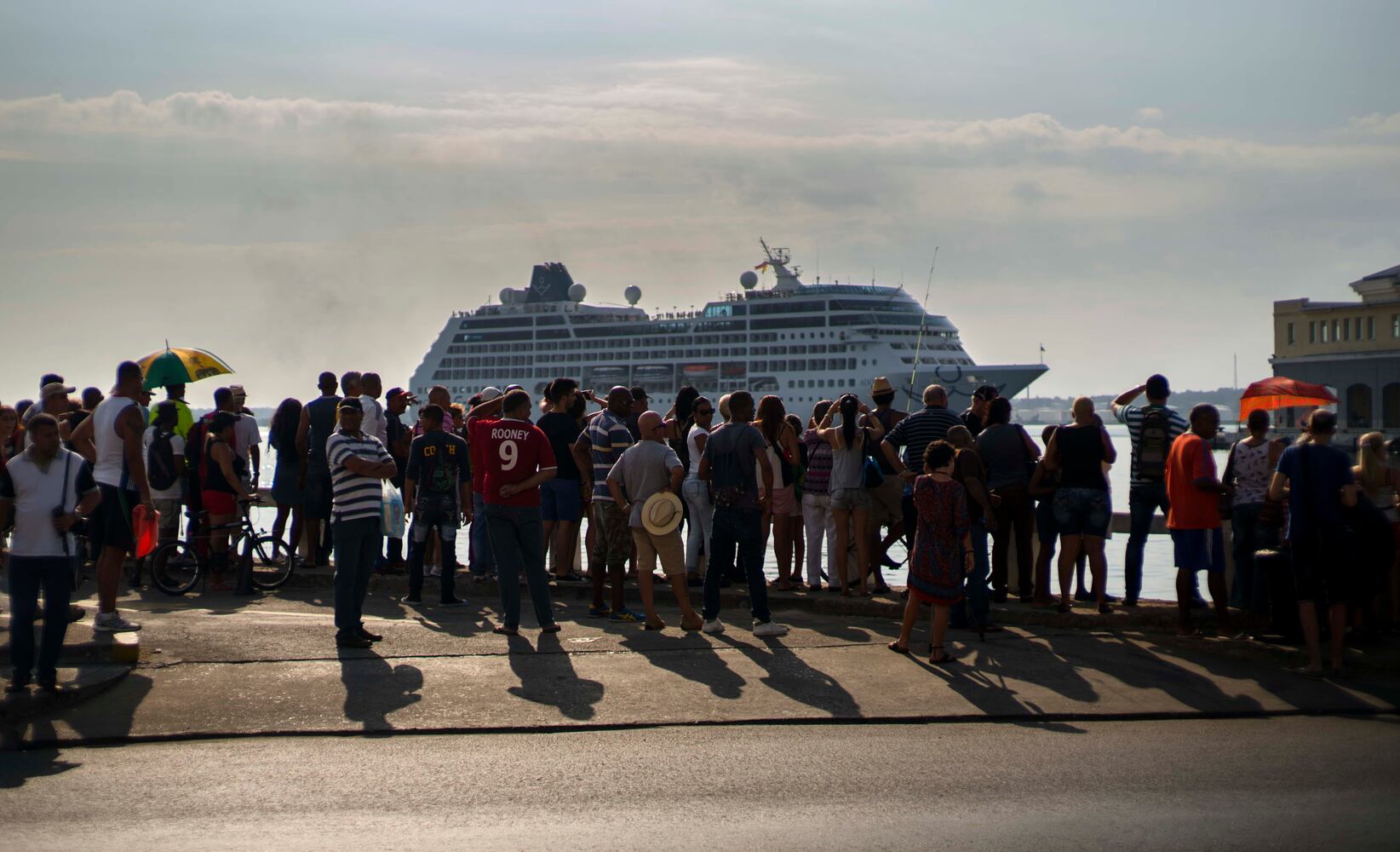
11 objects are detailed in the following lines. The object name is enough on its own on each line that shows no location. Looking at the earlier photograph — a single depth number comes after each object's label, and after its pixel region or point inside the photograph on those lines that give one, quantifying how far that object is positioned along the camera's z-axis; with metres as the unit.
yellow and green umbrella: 11.55
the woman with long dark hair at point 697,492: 10.20
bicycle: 11.11
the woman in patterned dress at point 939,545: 8.03
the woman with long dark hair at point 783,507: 10.72
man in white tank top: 8.26
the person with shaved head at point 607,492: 9.66
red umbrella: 13.23
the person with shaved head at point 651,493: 9.05
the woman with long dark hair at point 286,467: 11.89
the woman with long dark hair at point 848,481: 10.35
